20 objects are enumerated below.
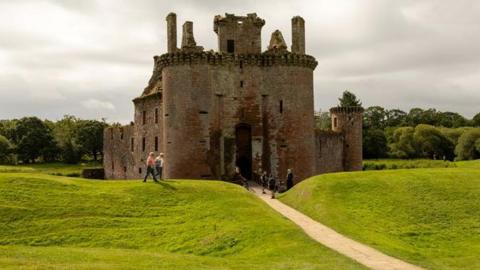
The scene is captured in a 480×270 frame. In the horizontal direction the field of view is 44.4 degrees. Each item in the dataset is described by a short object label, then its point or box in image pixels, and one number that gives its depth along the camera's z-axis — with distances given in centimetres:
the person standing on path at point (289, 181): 3491
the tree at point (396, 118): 14775
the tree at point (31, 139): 10119
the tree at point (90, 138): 10544
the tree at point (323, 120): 11681
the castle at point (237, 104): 4122
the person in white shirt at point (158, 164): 2992
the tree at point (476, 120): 13612
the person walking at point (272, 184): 3506
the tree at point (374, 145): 9781
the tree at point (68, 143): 10444
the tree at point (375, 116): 14394
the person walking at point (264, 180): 3780
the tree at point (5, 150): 9276
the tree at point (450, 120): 13962
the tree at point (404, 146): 10219
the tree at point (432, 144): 10210
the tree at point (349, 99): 9852
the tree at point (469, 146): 9281
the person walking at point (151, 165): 2866
